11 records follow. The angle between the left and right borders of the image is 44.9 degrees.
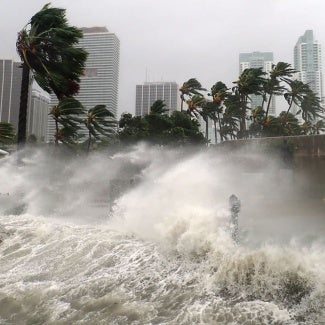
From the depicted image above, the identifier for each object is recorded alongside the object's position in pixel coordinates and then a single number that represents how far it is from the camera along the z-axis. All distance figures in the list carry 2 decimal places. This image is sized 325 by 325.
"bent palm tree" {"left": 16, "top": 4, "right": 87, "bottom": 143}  15.66
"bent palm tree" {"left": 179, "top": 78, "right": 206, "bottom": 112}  50.88
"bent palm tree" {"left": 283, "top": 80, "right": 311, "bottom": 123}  45.84
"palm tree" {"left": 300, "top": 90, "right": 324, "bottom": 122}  47.86
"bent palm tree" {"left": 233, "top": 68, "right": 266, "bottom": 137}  43.88
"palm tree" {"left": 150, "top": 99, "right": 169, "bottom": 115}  46.53
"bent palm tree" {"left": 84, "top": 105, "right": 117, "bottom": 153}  39.31
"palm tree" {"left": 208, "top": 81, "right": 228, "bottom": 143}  48.53
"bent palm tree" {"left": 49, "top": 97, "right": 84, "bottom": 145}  27.47
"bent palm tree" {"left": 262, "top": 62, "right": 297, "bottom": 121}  43.38
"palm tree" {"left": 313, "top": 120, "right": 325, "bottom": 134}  58.22
